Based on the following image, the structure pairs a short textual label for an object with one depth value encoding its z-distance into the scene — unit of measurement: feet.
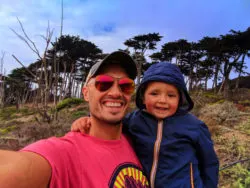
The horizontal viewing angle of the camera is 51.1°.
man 3.23
